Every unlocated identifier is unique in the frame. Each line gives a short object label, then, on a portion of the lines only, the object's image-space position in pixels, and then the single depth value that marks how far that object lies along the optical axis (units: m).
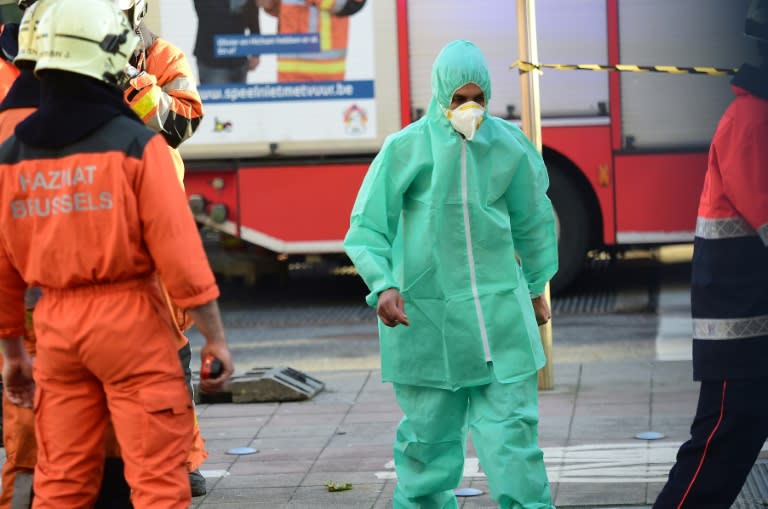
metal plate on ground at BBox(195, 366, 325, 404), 15.61
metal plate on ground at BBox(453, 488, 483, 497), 11.63
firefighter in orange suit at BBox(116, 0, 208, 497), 10.87
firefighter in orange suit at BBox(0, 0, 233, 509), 7.84
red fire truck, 22.06
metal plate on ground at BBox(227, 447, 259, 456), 13.41
